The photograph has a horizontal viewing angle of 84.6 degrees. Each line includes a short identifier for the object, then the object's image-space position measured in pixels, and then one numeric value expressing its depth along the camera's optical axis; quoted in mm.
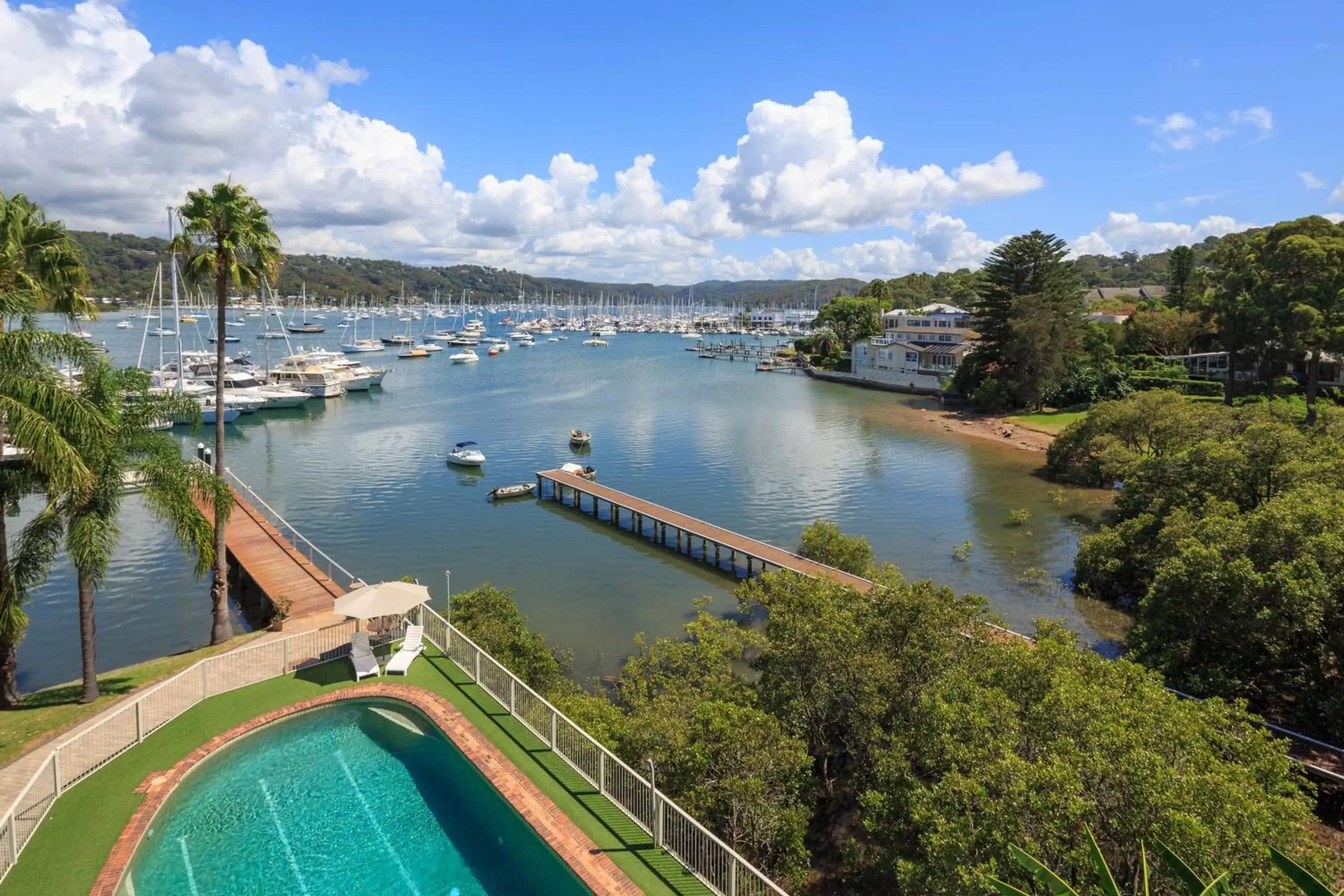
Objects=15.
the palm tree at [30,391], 13805
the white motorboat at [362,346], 129500
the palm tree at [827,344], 116375
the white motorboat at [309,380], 76750
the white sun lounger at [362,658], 17859
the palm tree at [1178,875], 5645
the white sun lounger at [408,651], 17922
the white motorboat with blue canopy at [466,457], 49938
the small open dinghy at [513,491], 43469
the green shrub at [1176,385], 62625
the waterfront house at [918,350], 90750
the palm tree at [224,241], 19188
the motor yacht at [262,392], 69625
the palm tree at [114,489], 15672
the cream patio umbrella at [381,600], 18734
